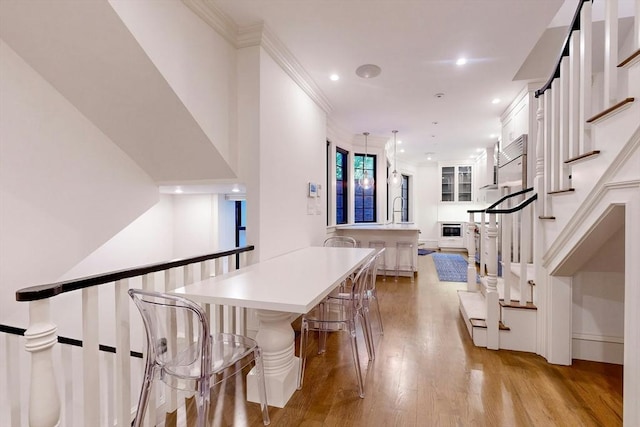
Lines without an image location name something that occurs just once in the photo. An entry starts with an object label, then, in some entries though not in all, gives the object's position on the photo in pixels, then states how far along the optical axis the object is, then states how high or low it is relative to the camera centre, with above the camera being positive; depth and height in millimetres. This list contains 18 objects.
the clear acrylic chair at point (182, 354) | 1313 -783
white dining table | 1504 -468
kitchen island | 5199 -494
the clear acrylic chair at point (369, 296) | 2400 -771
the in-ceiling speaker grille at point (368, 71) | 3168 +1559
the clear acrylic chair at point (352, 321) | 1966 -798
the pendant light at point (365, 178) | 5676 +645
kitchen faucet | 7803 -125
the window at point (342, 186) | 5637 +468
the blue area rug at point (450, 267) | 5177 -1208
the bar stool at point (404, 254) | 5219 -810
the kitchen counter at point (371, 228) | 5078 -329
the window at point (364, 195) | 6293 +325
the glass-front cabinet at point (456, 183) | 8812 +813
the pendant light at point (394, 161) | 6054 +1285
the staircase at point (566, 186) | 1567 +151
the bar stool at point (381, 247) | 5352 -719
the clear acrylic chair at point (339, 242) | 3977 -460
